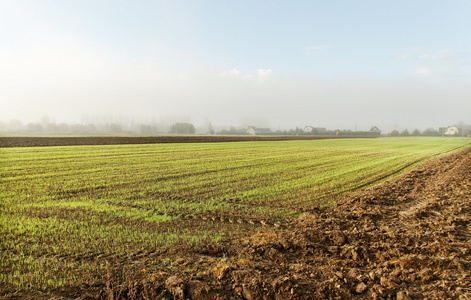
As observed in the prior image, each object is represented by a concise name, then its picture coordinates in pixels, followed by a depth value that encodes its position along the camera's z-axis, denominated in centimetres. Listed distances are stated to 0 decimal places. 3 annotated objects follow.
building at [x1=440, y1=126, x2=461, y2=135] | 14175
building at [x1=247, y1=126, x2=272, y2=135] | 14632
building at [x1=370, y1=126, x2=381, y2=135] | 16065
